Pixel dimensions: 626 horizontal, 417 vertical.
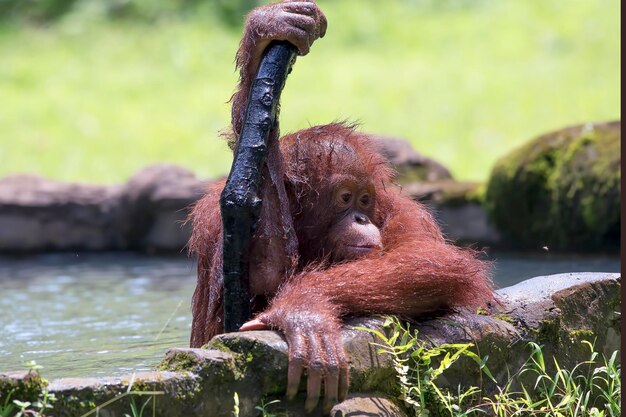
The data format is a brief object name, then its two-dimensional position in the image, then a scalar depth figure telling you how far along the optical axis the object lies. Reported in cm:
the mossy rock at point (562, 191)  1429
